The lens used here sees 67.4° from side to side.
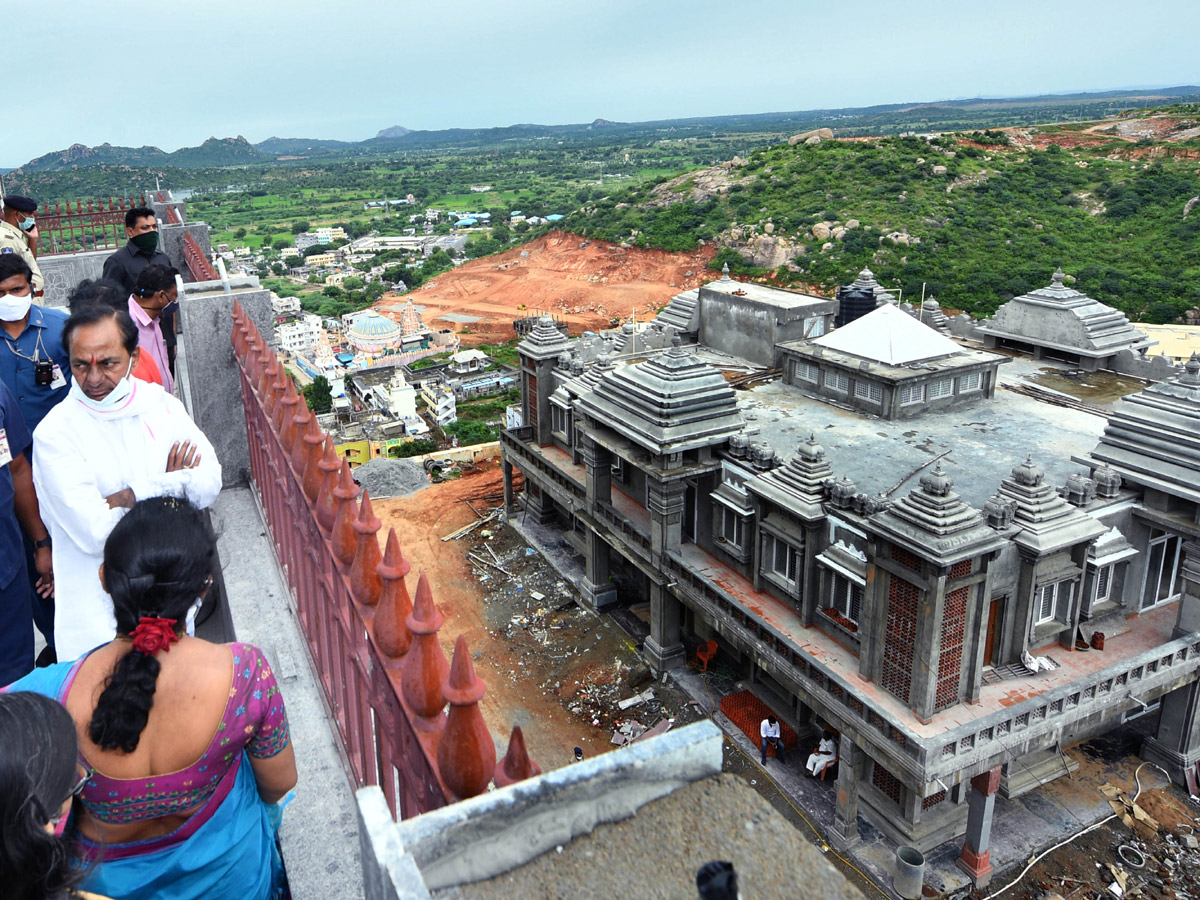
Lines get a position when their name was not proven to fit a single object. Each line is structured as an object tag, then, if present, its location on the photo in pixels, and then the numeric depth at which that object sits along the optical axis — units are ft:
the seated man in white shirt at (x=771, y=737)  52.80
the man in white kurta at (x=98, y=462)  13.61
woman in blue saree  9.20
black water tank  85.81
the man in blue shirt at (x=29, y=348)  18.15
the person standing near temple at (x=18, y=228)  29.27
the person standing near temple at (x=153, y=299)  23.65
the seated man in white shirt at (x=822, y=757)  50.57
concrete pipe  43.16
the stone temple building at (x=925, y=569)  40.93
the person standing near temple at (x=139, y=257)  31.12
